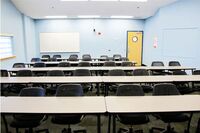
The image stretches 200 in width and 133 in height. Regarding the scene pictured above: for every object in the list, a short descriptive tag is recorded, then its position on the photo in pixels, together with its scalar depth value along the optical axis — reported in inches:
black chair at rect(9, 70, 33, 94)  188.4
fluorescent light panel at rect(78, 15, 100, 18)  385.7
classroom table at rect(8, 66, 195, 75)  213.6
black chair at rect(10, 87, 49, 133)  103.6
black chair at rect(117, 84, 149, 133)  105.2
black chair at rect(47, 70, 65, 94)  186.1
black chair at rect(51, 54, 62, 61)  336.3
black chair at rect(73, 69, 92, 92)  189.5
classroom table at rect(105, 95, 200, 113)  90.4
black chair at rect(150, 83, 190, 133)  113.0
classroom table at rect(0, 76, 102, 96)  155.9
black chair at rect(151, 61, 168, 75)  241.1
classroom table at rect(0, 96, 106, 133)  89.4
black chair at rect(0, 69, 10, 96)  179.4
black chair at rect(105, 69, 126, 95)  183.8
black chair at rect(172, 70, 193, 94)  177.9
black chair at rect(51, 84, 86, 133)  119.8
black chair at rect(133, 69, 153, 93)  188.8
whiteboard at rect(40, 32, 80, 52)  406.0
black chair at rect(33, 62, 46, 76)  254.8
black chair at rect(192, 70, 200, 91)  199.7
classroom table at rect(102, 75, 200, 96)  155.4
